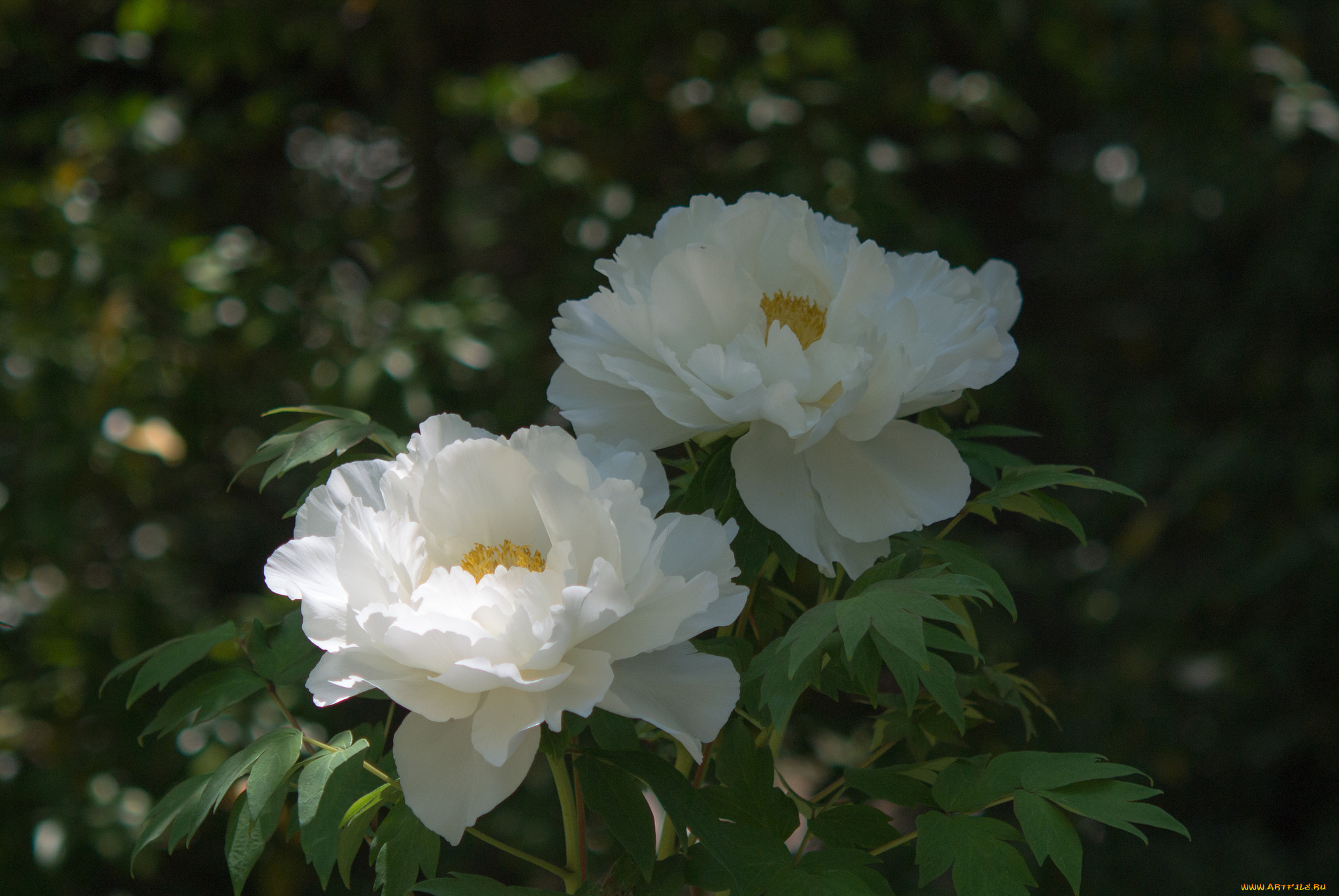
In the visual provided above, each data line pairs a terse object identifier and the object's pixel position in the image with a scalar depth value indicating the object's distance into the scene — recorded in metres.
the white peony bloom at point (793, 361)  1.59
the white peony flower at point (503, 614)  1.53
